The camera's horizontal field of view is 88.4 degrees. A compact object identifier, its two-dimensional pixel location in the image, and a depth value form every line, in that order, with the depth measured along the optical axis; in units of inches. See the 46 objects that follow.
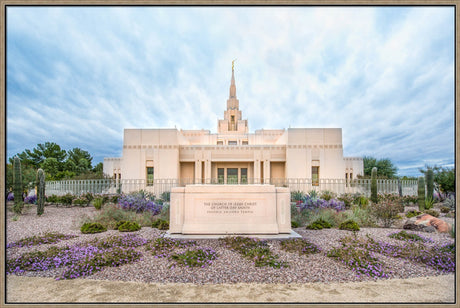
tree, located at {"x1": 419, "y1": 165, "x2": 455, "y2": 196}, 632.4
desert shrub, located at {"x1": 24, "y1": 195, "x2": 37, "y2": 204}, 541.2
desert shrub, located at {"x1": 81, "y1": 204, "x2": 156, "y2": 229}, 334.0
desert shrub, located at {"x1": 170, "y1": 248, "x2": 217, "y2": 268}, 172.9
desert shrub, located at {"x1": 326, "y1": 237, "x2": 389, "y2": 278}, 162.6
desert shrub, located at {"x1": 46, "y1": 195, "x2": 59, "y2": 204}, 550.3
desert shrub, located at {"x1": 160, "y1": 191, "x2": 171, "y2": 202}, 556.3
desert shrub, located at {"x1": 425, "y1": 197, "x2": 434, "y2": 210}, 472.7
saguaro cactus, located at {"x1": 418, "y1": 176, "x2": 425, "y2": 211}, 463.5
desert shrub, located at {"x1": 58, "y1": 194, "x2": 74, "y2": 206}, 534.1
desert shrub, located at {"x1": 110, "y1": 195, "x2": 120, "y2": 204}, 524.0
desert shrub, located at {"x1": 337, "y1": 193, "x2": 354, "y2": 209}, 510.0
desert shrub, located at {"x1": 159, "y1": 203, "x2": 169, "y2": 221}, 352.0
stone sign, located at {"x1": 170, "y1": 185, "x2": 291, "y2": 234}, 256.1
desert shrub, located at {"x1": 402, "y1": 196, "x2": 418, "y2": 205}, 563.2
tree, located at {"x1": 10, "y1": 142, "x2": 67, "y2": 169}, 1334.9
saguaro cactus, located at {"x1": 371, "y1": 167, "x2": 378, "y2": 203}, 509.4
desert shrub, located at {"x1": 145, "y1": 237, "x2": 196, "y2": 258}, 198.2
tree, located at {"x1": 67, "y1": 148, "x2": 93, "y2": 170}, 1457.3
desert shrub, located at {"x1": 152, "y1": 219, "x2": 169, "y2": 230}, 295.9
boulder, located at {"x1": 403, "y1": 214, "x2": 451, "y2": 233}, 287.7
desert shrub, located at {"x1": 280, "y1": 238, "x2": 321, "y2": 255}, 201.8
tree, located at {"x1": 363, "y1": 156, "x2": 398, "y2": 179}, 1200.2
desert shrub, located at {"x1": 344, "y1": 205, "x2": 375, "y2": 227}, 328.5
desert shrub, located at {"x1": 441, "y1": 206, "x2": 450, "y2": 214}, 457.6
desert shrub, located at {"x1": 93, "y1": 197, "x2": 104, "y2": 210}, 489.4
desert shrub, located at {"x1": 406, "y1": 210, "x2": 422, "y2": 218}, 390.0
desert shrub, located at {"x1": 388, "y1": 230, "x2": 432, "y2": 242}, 241.4
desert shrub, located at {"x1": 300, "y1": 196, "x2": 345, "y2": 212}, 402.3
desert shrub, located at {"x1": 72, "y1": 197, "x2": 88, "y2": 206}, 534.0
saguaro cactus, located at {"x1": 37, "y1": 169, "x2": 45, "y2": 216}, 415.5
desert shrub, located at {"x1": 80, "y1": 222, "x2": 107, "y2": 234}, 283.7
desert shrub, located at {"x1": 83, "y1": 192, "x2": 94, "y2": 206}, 548.9
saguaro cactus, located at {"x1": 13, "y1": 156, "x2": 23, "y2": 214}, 410.6
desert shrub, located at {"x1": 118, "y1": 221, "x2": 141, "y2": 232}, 286.7
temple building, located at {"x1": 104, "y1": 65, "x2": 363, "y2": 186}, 874.1
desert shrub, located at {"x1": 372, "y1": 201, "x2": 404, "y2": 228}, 323.6
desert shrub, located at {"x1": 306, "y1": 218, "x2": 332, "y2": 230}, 294.4
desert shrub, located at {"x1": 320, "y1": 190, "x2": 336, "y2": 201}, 570.6
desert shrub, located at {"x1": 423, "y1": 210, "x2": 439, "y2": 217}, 396.1
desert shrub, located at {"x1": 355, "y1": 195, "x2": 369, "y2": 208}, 509.4
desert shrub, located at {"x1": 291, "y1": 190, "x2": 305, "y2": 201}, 555.8
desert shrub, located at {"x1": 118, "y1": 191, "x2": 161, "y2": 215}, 400.7
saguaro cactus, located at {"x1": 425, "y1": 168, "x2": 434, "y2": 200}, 526.5
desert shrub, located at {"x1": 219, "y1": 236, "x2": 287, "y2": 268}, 175.2
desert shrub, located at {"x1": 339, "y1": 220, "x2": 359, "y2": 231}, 282.8
